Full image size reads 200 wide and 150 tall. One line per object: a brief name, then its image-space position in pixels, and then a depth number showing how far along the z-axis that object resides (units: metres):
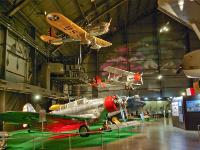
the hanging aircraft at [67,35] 9.95
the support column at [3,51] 11.35
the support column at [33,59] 15.30
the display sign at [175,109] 12.14
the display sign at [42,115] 6.17
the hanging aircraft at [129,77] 18.73
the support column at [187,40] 25.42
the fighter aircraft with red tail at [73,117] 7.04
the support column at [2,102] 10.65
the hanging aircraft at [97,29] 11.97
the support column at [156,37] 25.54
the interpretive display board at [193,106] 10.31
